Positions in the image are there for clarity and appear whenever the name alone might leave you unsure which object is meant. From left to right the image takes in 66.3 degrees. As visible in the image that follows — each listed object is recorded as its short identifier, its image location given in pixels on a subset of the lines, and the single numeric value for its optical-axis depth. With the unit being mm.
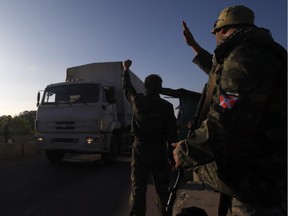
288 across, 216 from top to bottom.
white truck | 6480
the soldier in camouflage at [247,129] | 1092
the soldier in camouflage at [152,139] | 2474
